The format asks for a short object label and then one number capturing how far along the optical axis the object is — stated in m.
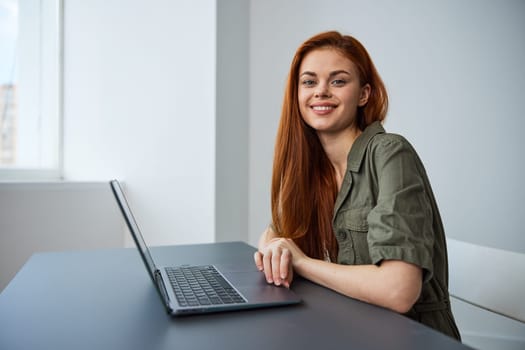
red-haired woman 0.83
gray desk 0.58
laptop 0.71
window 2.35
